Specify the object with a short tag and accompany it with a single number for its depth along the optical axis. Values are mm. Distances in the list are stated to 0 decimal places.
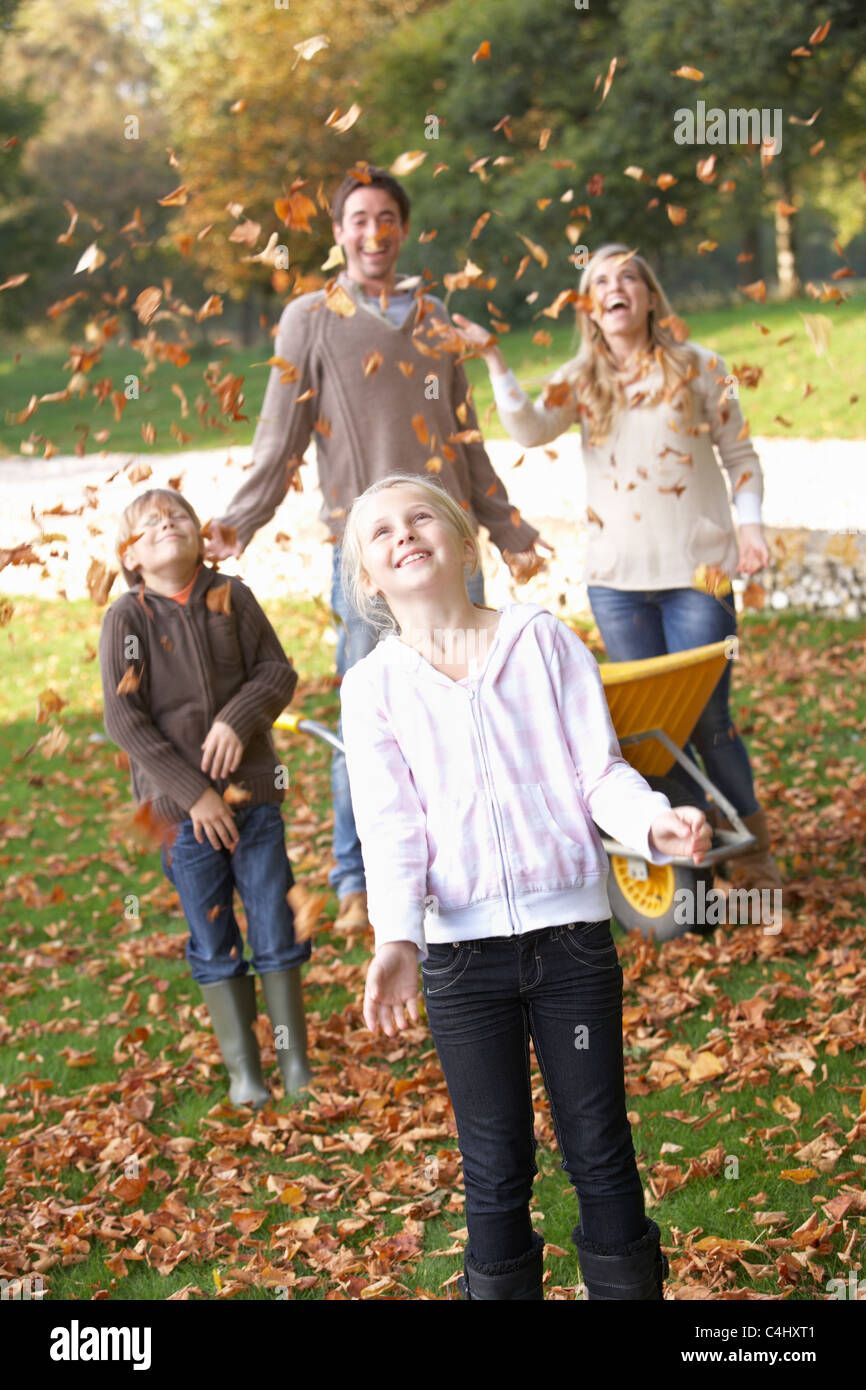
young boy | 7656
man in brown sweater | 9250
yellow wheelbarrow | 8727
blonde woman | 9187
